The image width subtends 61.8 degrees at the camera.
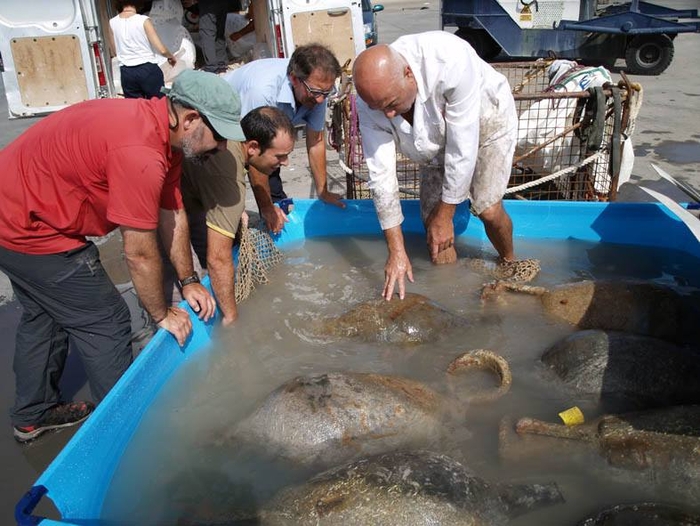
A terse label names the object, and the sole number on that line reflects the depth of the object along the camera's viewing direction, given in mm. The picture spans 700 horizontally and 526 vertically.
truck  10062
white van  7145
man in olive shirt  3541
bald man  3346
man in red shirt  2594
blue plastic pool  2457
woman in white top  6637
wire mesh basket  4816
